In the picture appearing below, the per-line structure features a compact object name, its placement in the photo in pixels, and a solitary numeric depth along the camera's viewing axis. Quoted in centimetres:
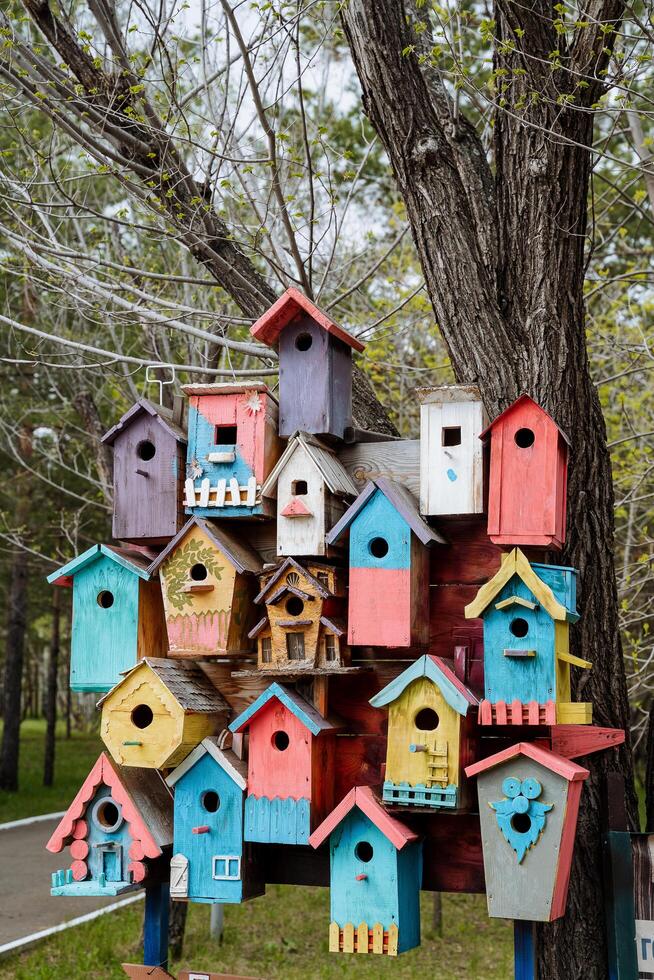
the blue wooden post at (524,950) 320
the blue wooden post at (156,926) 371
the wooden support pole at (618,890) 355
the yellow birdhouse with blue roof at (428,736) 318
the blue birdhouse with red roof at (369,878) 321
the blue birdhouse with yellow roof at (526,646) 312
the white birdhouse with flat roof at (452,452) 337
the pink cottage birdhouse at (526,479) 324
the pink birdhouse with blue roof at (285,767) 336
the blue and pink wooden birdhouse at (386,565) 331
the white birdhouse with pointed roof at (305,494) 348
